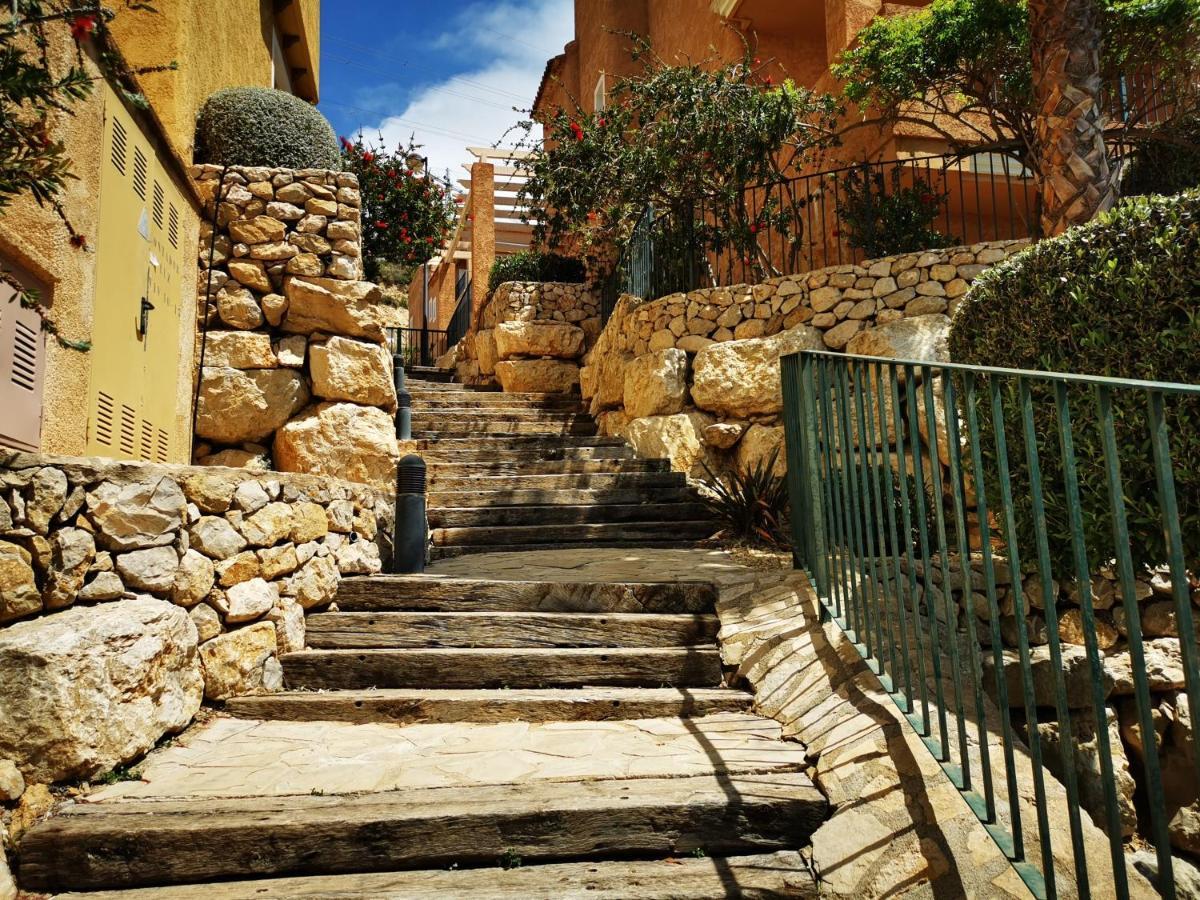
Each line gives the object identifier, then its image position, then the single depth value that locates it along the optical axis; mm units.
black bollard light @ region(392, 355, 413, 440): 7863
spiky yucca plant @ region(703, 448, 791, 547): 6511
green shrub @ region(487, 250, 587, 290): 12828
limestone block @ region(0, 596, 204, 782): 2521
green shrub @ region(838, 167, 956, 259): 8367
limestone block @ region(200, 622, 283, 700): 3459
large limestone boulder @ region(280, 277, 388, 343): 6719
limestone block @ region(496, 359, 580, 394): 11531
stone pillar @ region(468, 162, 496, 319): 14734
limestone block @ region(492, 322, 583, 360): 11555
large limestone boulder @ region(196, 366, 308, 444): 6328
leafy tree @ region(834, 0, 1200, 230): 8344
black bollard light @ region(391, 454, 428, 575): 5195
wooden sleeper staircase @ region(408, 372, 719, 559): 6684
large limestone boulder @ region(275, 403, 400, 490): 6402
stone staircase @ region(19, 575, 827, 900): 2416
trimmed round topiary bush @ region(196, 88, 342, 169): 6852
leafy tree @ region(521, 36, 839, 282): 8883
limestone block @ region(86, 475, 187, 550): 2965
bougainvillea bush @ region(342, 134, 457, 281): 13352
